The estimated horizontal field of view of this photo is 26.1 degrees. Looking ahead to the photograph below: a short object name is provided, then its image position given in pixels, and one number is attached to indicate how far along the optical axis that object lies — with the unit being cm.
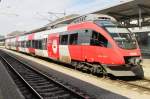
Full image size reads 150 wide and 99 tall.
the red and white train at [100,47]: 1593
